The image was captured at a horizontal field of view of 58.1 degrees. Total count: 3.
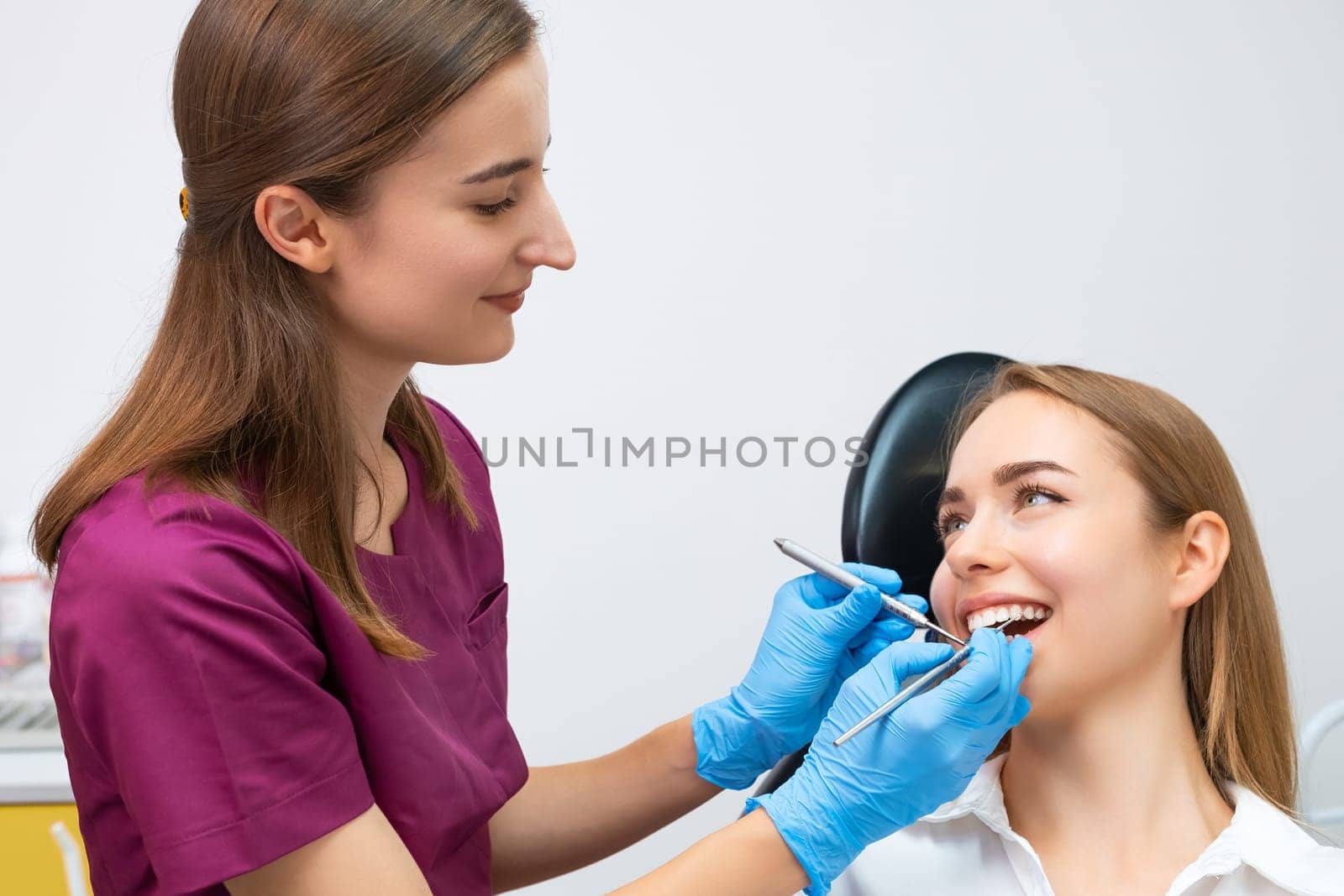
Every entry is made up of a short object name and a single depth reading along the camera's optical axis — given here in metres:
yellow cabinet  1.75
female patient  1.20
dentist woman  0.88
